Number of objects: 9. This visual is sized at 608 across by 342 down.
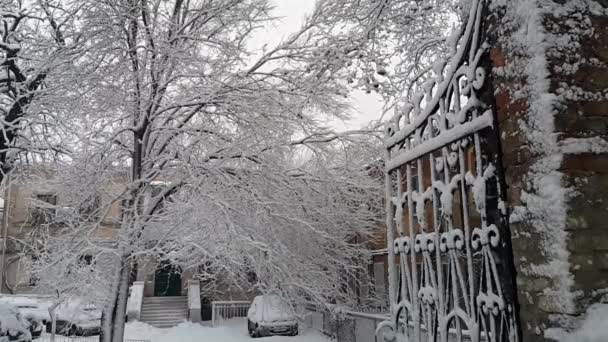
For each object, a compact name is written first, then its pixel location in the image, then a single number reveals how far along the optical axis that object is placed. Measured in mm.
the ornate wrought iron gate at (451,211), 2125
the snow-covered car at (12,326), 9664
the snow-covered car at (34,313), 14495
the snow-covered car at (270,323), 14438
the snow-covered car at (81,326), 14114
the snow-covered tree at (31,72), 7887
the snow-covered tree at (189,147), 7551
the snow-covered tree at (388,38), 4496
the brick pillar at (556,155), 1729
